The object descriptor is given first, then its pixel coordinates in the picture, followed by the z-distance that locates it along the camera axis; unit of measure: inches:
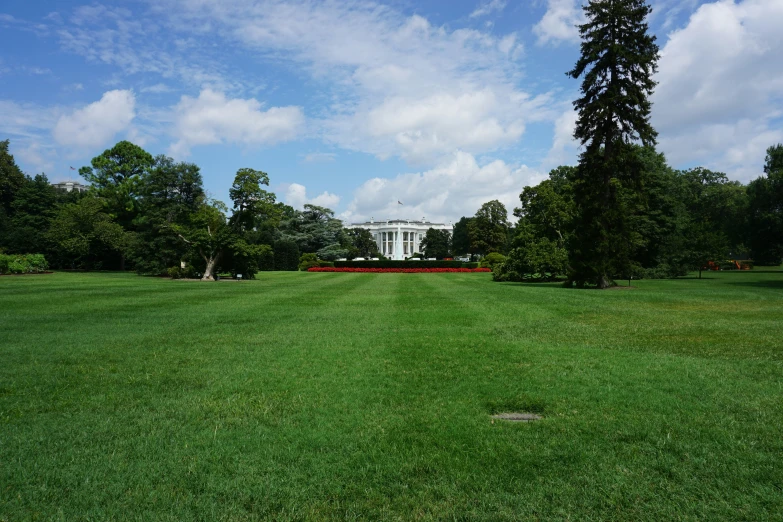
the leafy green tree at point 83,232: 1879.9
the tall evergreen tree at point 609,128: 970.7
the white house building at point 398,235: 5487.2
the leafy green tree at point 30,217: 1966.0
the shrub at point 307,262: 2503.7
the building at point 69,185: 4527.3
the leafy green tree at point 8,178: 2244.1
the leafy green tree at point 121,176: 2241.6
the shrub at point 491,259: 2111.2
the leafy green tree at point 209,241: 1333.7
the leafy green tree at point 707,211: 1475.1
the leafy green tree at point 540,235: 1364.4
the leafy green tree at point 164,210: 1587.1
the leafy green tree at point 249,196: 2097.7
